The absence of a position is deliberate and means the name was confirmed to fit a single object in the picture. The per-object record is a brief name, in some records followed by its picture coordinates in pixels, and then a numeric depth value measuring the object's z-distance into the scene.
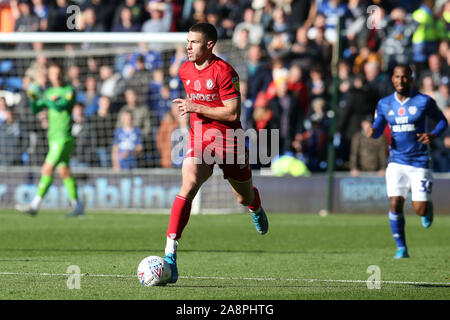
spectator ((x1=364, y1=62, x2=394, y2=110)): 18.66
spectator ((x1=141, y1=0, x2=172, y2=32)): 21.66
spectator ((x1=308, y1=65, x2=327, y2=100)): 19.33
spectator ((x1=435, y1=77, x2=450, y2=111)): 18.38
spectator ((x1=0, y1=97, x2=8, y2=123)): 20.47
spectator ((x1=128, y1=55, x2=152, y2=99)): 20.27
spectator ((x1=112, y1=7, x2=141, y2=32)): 21.84
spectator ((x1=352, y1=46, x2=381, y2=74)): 19.30
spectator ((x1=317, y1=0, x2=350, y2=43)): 20.31
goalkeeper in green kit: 16.53
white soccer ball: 8.03
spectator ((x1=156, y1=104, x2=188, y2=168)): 19.22
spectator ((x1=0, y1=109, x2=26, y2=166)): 20.38
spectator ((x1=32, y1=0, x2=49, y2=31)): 23.06
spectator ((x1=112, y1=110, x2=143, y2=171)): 19.53
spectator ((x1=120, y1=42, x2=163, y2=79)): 20.58
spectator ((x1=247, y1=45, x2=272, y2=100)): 19.64
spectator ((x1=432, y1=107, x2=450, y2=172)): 18.56
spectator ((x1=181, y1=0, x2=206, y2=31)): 21.48
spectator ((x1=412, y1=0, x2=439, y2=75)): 19.38
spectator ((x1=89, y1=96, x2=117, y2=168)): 20.06
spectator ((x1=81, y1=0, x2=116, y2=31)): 22.47
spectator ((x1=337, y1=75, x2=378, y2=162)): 18.77
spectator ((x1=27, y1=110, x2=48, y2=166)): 20.34
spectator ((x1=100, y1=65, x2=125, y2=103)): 20.44
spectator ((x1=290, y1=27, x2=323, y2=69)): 19.64
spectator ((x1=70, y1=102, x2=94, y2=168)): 20.39
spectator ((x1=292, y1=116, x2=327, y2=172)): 19.22
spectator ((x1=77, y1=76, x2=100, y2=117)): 20.59
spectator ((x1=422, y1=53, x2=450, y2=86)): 18.69
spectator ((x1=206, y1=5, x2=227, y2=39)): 21.47
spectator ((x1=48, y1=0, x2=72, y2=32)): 22.70
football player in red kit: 8.52
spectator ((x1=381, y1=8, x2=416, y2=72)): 19.44
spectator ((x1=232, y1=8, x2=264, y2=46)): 20.56
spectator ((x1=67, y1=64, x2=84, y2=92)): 20.73
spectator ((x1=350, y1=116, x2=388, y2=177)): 18.64
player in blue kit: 11.62
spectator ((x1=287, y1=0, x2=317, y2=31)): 20.86
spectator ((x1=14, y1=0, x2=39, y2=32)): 22.78
